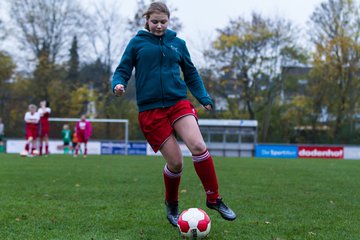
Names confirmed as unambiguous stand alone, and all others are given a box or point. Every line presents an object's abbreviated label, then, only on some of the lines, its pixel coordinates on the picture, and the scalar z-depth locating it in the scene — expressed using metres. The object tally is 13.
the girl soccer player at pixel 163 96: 4.39
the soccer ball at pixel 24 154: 18.72
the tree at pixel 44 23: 38.75
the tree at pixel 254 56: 40.31
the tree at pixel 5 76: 39.44
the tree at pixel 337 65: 38.81
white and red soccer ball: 4.00
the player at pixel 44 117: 18.02
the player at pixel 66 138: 27.16
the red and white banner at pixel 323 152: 31.03
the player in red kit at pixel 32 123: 17.38
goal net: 31.23
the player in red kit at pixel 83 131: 21.01
